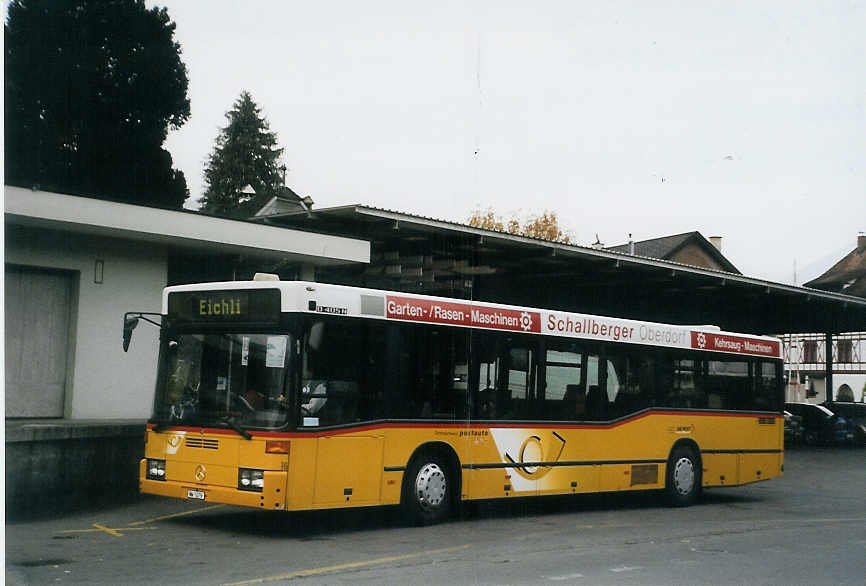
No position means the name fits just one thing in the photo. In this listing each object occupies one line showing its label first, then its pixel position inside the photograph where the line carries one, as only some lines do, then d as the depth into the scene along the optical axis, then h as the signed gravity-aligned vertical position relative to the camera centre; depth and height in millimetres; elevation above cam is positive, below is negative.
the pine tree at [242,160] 60125 +12412
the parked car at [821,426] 37375 -664
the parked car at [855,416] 37500 -294
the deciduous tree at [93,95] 22078 +6346
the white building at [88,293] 15438 +1282
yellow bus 11492 -129
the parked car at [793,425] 38356 -698
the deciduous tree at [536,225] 64819 +10149
